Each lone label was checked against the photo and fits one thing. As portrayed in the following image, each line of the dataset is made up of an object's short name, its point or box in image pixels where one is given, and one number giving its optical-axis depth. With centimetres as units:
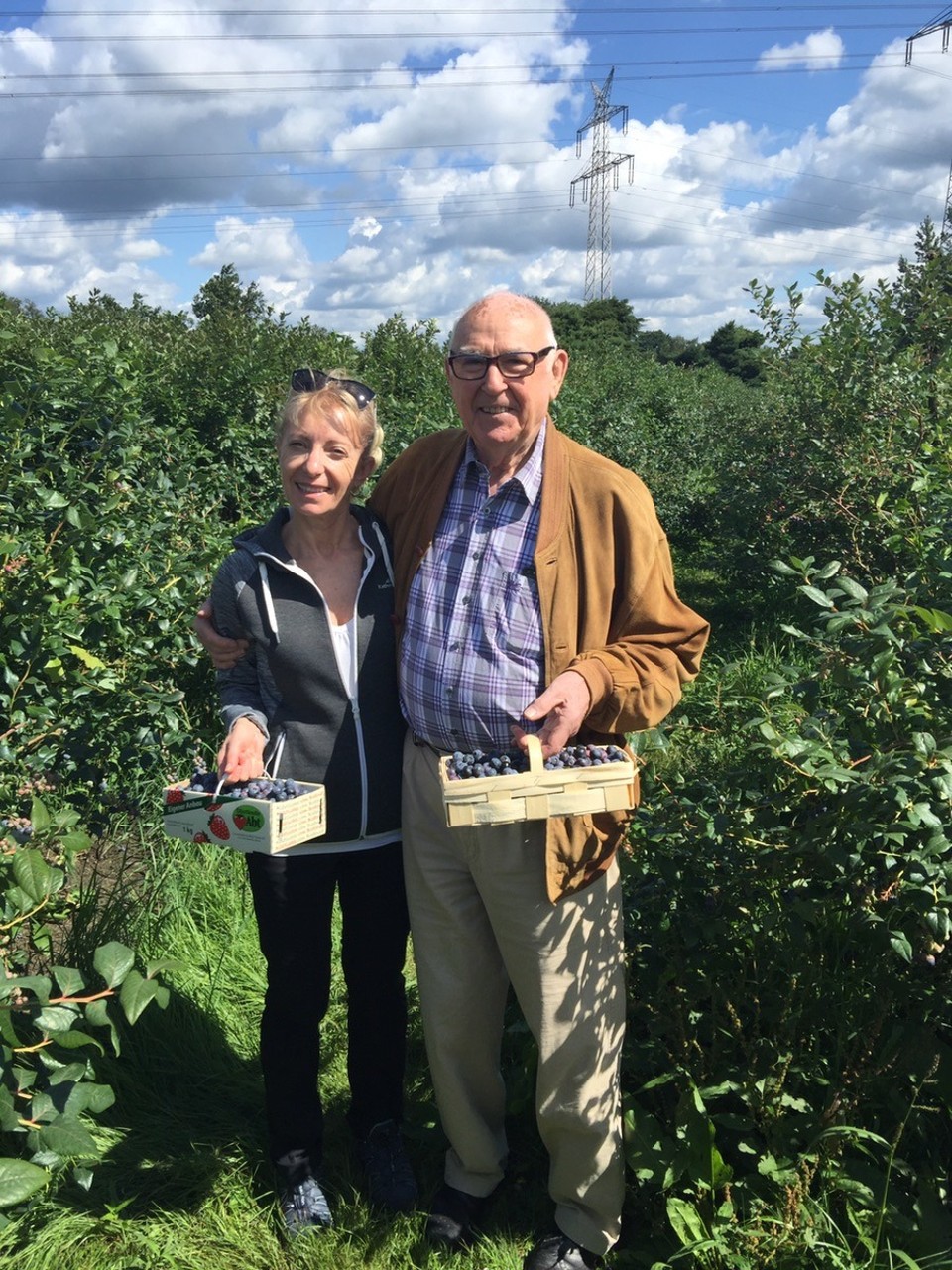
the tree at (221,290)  3206
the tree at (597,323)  3450
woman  219
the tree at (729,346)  4988
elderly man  206
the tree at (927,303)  582
